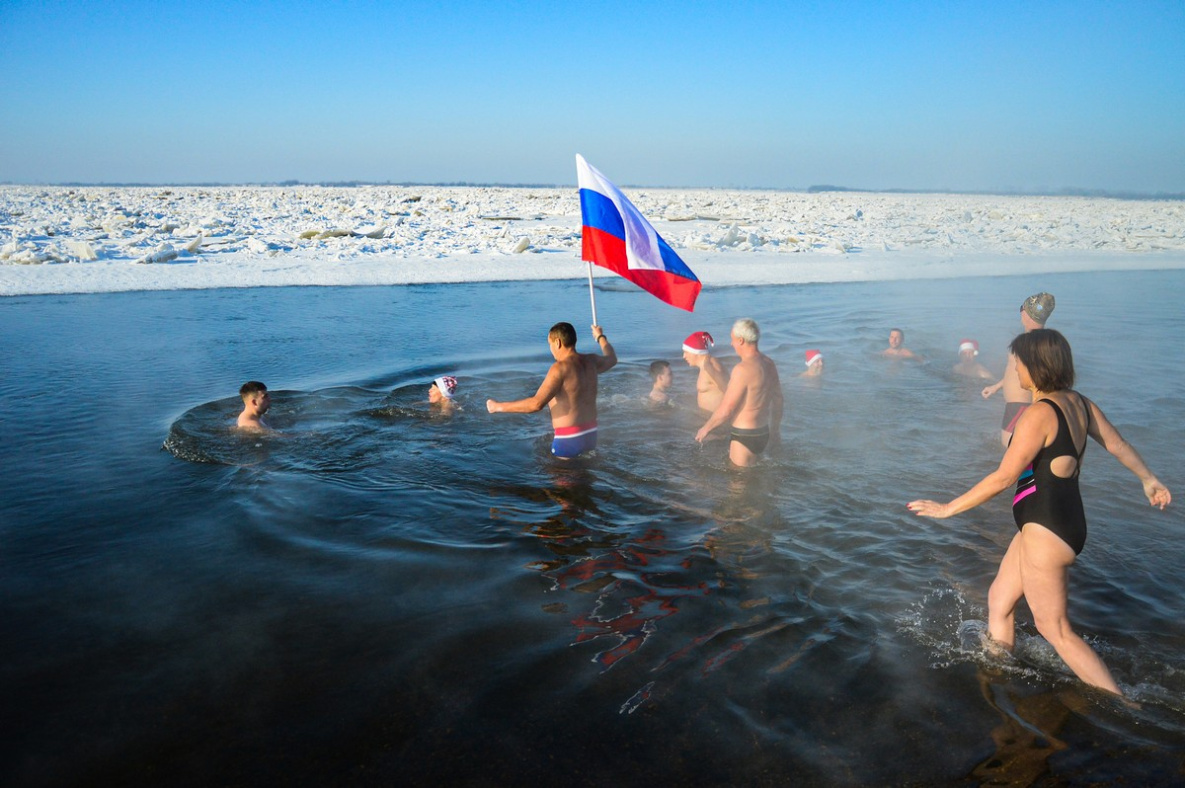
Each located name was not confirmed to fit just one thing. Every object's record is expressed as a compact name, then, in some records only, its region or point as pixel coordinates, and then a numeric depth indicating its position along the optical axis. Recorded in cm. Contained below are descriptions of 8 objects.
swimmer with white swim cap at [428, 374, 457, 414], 898
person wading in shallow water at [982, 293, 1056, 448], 697
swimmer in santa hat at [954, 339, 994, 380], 1095
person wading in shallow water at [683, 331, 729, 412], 817
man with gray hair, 687
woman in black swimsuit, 375
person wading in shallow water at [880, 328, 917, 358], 1210
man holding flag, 690
